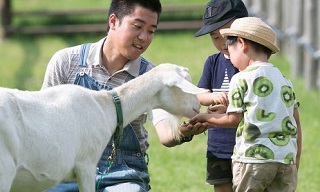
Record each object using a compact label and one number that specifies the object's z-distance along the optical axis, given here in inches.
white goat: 289.4
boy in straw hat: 316.9
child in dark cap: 358.9
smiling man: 355.6
